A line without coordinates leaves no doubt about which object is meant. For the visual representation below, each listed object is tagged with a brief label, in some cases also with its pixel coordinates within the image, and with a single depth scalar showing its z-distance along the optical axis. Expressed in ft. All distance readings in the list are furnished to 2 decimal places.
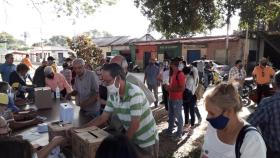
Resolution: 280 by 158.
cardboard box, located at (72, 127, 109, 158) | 5.51
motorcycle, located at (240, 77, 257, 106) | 23.32
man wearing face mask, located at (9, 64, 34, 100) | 13.72
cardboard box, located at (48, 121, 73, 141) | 6.62
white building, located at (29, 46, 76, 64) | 102.35
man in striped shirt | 6.00
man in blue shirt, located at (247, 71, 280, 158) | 5.44
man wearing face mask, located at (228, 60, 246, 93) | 20.44
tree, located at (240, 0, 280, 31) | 14.84
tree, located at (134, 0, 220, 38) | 15.40
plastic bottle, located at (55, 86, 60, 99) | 12.63
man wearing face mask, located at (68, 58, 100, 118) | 9.72
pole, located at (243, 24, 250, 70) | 48.79
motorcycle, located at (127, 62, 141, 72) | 61.25
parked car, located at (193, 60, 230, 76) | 42.81
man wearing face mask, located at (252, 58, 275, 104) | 19.39
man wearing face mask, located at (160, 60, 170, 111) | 16.86
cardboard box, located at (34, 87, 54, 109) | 11.02
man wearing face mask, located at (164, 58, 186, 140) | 13.20
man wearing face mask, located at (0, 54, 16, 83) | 17.57
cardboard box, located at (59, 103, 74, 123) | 8.03
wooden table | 7.32
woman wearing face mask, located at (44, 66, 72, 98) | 13.05
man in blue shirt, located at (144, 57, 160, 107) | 21.44
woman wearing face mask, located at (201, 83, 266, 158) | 4.17
